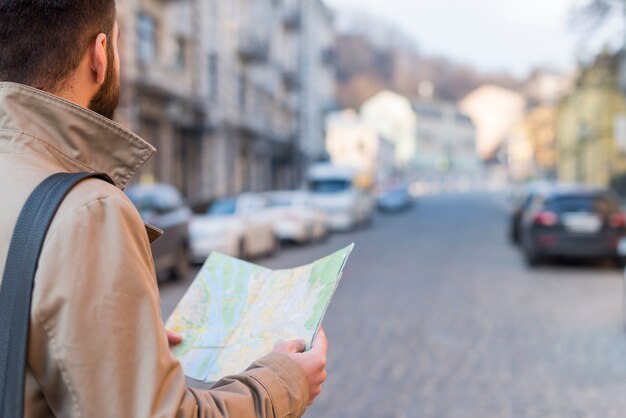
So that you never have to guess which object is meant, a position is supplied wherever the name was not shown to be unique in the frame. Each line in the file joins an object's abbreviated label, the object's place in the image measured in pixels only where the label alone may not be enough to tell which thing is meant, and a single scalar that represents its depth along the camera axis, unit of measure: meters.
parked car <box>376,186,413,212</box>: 49.35
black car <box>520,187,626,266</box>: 14.39
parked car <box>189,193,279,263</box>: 16.22
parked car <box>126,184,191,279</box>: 12.70
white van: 30.17
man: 1.34
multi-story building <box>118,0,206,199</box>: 24.30
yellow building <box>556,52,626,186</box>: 25.30
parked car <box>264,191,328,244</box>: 22.64
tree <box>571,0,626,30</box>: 18.66
